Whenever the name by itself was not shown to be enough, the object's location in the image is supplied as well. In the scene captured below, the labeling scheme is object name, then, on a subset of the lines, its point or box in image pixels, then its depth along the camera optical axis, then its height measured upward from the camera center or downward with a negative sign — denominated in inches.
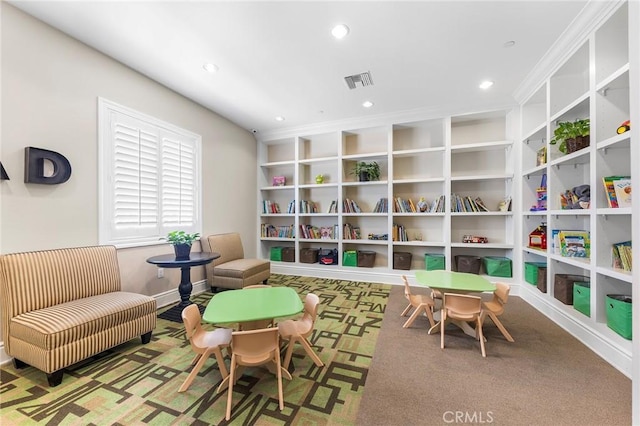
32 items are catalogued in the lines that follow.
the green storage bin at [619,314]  83.0 -33.4
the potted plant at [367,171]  188.2 +30.5
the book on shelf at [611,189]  89.2 +8.1
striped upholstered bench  75.6 -31.2
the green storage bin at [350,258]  191.6 -32.9
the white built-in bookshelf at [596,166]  89.6 +18.9
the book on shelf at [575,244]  109.0 -13.2
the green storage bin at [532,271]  138.5 -31.8
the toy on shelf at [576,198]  103.5 +6.2
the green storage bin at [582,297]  100.1 -33.5
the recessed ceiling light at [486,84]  136.9 +68.3
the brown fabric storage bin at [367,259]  189.5 -33.3
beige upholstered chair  152.4 -31.8
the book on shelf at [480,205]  164.9 +5.0
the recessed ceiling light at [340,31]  96.2 +68.4
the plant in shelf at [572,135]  103.7 +31.9
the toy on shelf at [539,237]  137.3 -13.2
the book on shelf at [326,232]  204.3 -14.7
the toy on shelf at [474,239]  168.7 -17.1
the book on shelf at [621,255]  86.4 -14.6
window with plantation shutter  116.1 +18.8
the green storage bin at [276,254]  213.9 -33.2
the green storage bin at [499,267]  159.3 -33.3
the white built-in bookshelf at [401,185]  170.4 +21.1
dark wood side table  116.7 -23.2
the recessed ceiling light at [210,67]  121.0 +68.8
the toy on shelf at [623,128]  86.7 +28.2
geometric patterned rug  65.1 -50.2
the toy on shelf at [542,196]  136.3 +8.8
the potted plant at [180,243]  125.4 -14.0
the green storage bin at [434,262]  171.5 -32.2
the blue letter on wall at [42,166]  91.2 +17.6
